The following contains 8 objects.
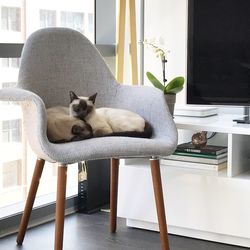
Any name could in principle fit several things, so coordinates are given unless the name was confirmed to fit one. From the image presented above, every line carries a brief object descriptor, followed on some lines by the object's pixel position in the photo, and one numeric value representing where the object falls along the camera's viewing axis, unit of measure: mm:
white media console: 2453
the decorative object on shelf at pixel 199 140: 2706
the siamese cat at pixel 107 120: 2350
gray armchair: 2107
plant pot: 2629
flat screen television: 2645
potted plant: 2639
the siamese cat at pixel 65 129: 2273
